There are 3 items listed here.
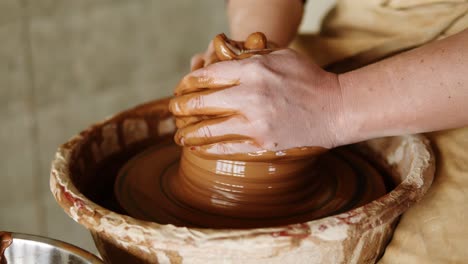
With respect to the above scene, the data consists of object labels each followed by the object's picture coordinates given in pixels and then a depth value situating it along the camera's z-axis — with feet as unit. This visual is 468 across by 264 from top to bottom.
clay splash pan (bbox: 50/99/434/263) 2.53
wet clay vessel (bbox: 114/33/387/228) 3.22
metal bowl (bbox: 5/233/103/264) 2.76
